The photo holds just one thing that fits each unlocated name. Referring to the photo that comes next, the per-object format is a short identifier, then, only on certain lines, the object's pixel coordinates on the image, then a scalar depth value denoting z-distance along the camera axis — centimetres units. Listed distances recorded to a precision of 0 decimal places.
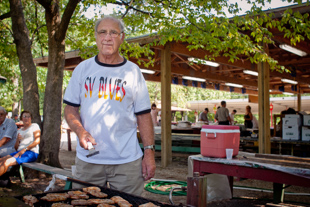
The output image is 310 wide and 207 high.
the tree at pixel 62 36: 693
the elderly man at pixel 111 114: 235
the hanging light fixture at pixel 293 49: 897
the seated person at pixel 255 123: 1547
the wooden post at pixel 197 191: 200
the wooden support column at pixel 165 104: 966
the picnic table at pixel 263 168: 404
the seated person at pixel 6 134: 728
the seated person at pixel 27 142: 714
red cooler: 475
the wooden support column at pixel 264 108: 838
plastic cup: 481
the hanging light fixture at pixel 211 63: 1224
